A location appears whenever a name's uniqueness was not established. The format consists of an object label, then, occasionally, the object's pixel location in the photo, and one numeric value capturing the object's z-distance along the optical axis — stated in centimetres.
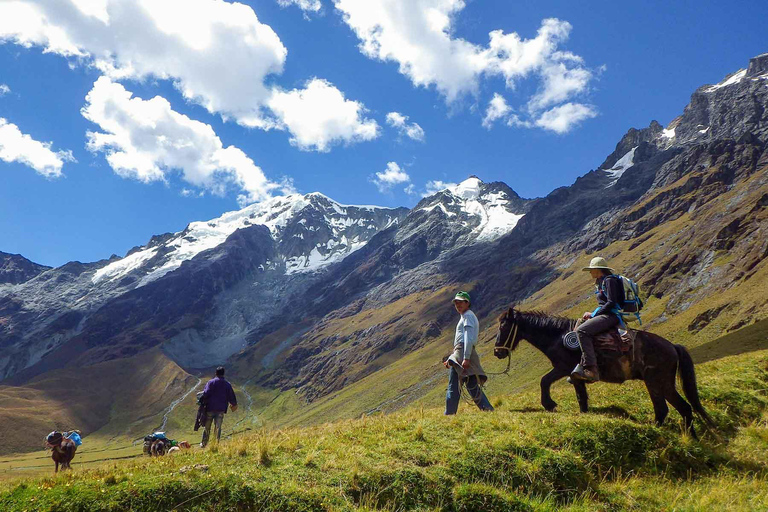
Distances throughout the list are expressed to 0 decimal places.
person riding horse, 1116
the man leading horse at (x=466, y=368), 1274
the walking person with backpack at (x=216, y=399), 1716
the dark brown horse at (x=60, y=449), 1861
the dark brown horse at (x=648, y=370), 1064
